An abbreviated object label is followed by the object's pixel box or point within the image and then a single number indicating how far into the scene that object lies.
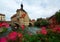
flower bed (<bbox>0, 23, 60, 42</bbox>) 0.76
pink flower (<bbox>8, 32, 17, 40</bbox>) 0.76
